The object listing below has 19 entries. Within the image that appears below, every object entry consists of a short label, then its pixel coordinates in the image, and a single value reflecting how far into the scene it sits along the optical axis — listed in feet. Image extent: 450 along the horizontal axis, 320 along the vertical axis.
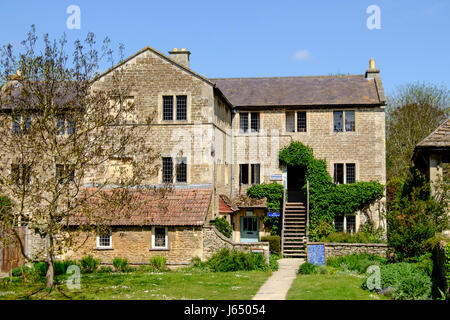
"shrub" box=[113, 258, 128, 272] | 77.87
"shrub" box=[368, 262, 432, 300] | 57.16
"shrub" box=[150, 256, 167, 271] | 77.92
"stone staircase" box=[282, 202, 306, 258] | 92.79
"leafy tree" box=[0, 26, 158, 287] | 54.65
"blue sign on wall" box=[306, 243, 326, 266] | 78.59
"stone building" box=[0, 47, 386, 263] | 80.59
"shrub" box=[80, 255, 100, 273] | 78.62
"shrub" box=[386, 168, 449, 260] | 69.15
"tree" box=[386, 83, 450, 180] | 147.54
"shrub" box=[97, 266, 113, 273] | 77.97
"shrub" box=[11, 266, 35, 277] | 72.25
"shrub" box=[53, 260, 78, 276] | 73.61
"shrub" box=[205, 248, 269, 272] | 74.28
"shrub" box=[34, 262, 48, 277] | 73.24
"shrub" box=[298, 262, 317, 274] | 71.61
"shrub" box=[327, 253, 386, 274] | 74.54
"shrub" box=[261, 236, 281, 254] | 92.48
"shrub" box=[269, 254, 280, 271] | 76.25
